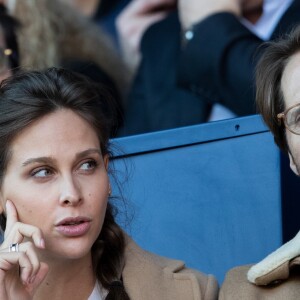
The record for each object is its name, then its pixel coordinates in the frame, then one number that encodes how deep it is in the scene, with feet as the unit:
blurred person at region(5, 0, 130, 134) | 34.32
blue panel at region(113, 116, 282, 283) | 23.89
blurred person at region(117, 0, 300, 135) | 28.48
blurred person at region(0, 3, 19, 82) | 28.86
